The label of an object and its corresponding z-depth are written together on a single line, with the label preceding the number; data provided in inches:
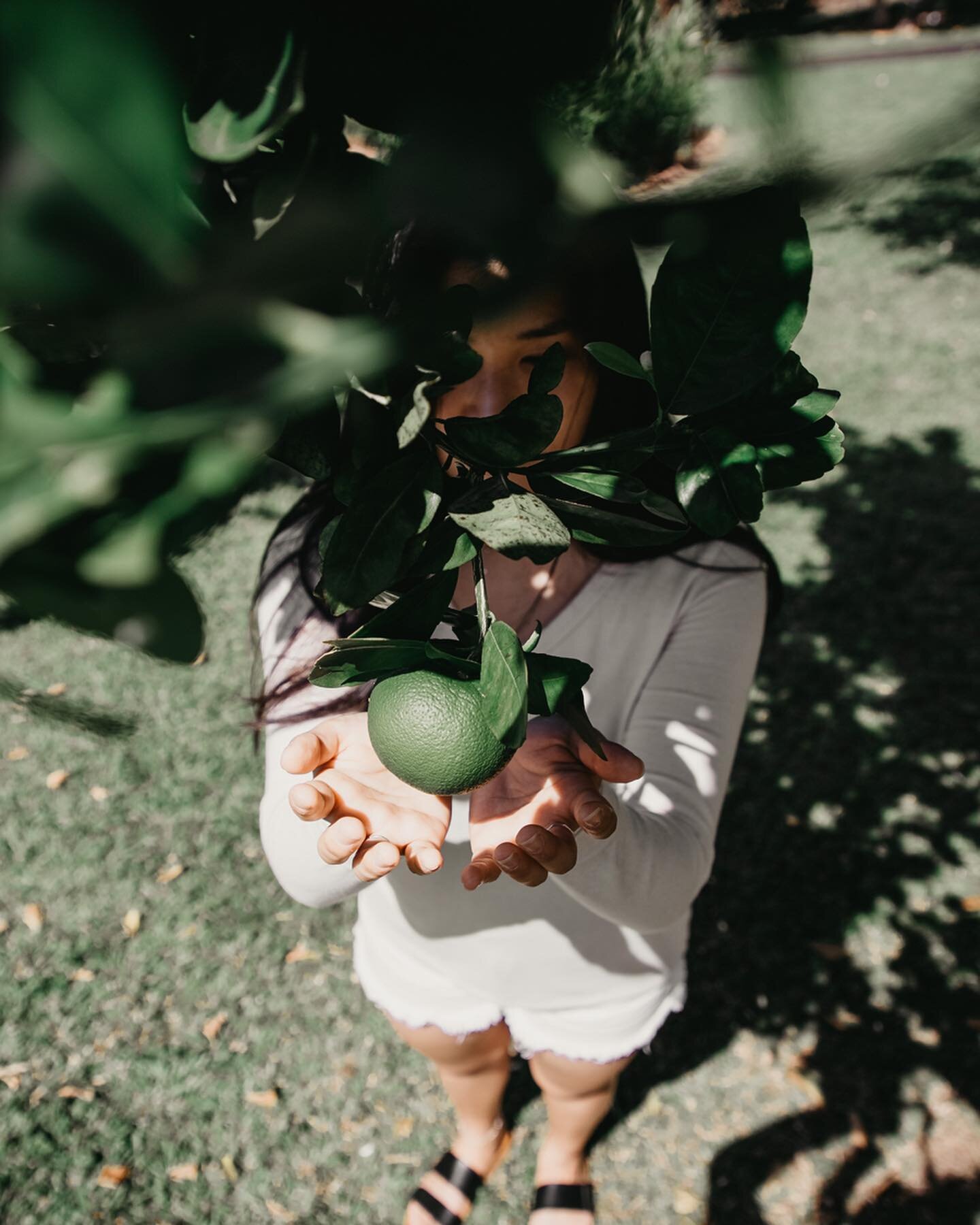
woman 58.3
